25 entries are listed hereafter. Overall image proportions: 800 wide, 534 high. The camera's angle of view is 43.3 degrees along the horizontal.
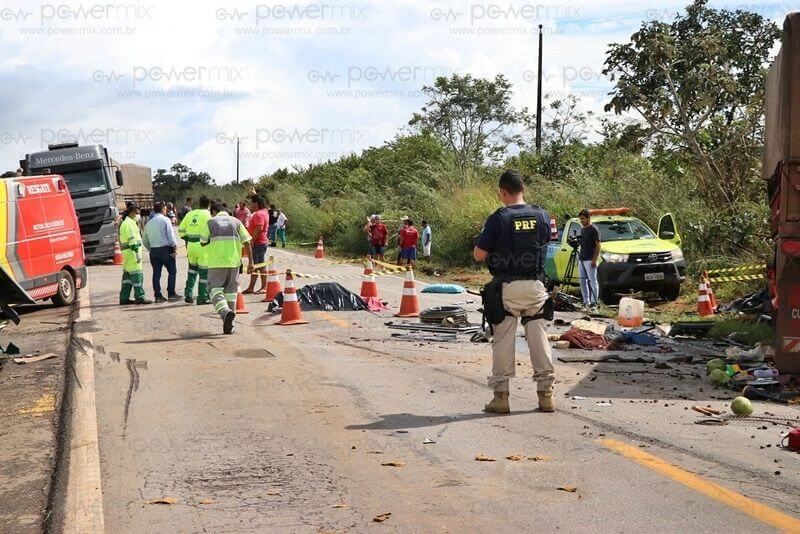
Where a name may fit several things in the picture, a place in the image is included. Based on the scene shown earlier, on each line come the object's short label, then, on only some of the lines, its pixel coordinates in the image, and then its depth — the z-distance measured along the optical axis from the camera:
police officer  8.01
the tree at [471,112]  45.19
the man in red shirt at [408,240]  28.39
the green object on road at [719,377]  9.60
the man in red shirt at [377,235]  31.23
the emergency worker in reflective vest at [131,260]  18.16
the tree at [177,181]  108.67
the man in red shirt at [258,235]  20.05
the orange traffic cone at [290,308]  15.06
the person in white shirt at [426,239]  30.88
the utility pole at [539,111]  38.62
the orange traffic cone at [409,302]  15.95
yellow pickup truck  18.77
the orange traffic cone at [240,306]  16.71
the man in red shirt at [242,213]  27.35
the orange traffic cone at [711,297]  16.19
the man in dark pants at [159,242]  18.39
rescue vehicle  16.86
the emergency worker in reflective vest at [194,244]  17.07
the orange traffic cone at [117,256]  32.32
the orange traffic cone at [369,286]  17.19
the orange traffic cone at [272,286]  18.62
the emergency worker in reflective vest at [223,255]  14.29
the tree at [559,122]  42.94
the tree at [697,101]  23.30
